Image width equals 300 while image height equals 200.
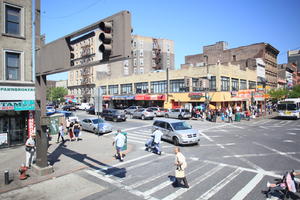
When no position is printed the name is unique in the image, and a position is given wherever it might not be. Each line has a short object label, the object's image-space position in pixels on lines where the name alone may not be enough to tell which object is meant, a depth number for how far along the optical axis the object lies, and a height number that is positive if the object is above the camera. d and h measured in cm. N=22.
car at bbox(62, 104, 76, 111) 4782 -186
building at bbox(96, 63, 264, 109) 3812 +280
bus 3030 -124
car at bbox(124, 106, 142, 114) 3728 -183
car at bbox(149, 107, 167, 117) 3519 -208
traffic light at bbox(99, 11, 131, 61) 505 +162
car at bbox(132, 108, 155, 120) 3188 -213
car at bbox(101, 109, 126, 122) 2898 -217
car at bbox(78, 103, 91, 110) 5172 -152
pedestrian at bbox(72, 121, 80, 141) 1719 -254
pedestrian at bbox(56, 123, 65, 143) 1627 -254
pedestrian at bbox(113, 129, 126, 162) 1128 -235
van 1410 -229
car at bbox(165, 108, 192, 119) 3209 -216
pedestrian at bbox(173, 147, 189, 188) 739 -250
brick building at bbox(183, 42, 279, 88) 5553 +1366
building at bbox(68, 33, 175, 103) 7125 +1307
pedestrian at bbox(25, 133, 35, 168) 965 -241
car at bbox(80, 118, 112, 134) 2043 -267
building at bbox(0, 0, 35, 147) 1323 +187
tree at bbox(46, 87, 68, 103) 7252 +225
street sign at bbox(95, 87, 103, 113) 1491 +1
